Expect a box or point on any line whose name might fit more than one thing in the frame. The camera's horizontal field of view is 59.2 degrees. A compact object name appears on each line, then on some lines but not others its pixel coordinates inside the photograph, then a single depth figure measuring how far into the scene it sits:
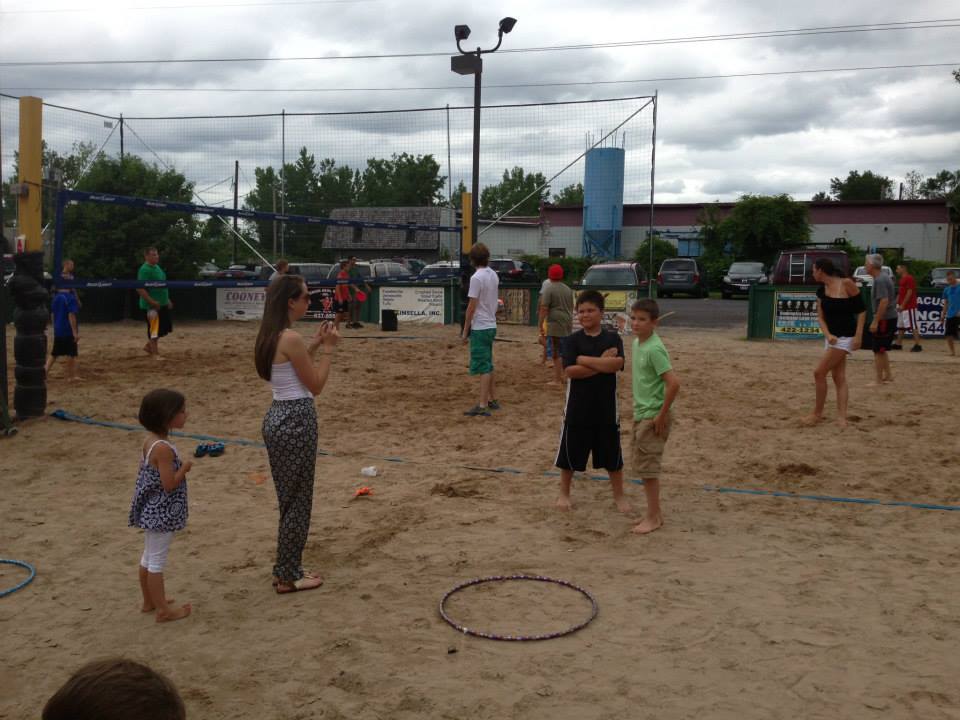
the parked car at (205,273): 21.63
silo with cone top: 16.50
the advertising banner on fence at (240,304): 21.17
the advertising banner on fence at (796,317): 17.05
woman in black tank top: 8.24
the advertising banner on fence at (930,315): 17.03
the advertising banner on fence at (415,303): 20.02
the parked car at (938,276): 27.56
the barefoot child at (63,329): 10.31
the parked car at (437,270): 27.86
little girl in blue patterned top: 3.95
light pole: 15.62
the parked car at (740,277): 30.72
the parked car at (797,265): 22.02
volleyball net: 19.53
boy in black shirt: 5.37
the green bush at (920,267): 31.51
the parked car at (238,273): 22.96
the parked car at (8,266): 18.09
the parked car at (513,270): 28.02
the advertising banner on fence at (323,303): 20.84
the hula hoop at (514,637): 3.78
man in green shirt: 12.06
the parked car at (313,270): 22.34
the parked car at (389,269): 26.70
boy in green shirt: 5.17
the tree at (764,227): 34.53
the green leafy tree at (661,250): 35.50
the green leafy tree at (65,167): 14.02
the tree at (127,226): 19.55
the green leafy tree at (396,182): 25.29
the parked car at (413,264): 34.67
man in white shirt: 8.69
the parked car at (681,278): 30.59
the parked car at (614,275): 18.88
